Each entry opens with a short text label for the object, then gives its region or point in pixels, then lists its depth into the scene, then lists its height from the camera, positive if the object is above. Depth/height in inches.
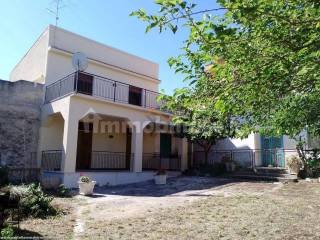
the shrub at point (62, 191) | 453.4 -40.0
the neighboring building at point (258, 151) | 640.4 +33.9
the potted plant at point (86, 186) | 462.6 -32.1
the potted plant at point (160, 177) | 577.3 -21.4
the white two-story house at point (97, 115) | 548.4 +91.3
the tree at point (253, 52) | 143.9 +58.4
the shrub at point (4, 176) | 468.8 -20.4
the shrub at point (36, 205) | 304.3 -41.1
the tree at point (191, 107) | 188.4 +37.9
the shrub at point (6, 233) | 198.5 -45.2
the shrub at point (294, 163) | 559.9 +7.3
